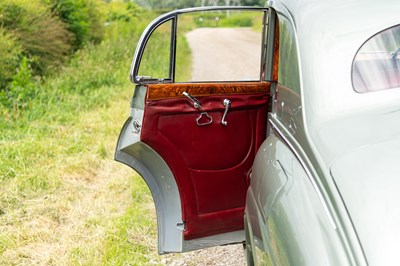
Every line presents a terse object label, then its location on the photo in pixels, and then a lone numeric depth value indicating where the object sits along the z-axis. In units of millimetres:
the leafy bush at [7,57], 9523
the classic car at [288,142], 1729
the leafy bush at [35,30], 10828
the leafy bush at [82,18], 14039
